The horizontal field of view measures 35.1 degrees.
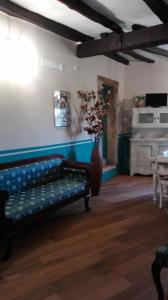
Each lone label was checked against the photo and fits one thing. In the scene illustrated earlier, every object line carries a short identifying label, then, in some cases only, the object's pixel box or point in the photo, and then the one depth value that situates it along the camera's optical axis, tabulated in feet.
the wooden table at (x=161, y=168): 13.19
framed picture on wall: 14.81
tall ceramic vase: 15.64
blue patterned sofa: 8.74
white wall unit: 20.54
